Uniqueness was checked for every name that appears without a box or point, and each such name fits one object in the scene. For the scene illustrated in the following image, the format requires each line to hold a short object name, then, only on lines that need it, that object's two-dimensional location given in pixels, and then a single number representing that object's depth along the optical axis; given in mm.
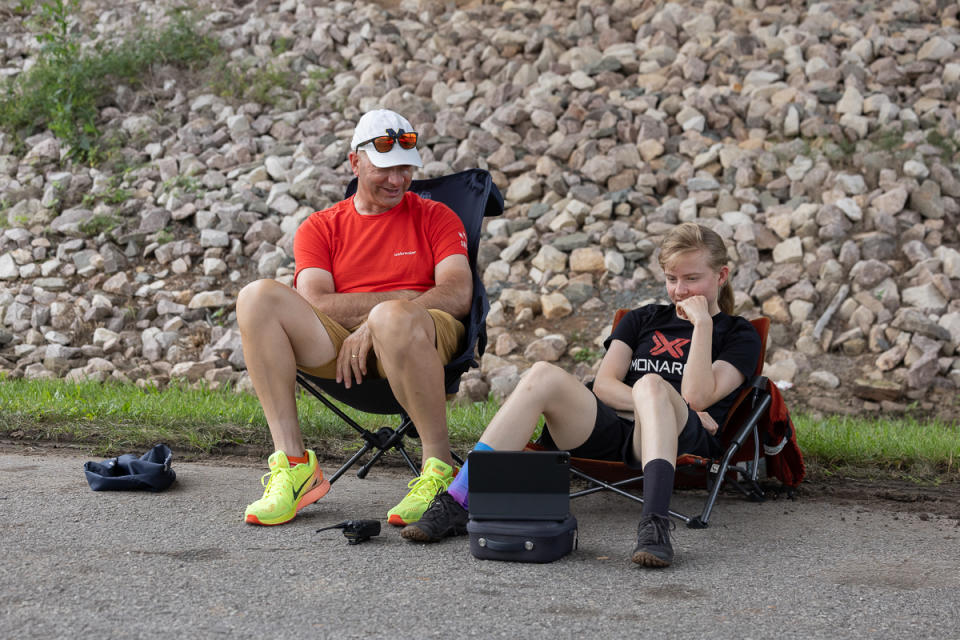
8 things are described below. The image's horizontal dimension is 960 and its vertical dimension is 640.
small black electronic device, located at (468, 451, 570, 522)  2781
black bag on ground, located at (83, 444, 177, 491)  3537
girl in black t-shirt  2924
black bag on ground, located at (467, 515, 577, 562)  2721
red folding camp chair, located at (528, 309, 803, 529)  3154
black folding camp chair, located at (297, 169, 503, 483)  3556
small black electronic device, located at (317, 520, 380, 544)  2908
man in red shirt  3271
